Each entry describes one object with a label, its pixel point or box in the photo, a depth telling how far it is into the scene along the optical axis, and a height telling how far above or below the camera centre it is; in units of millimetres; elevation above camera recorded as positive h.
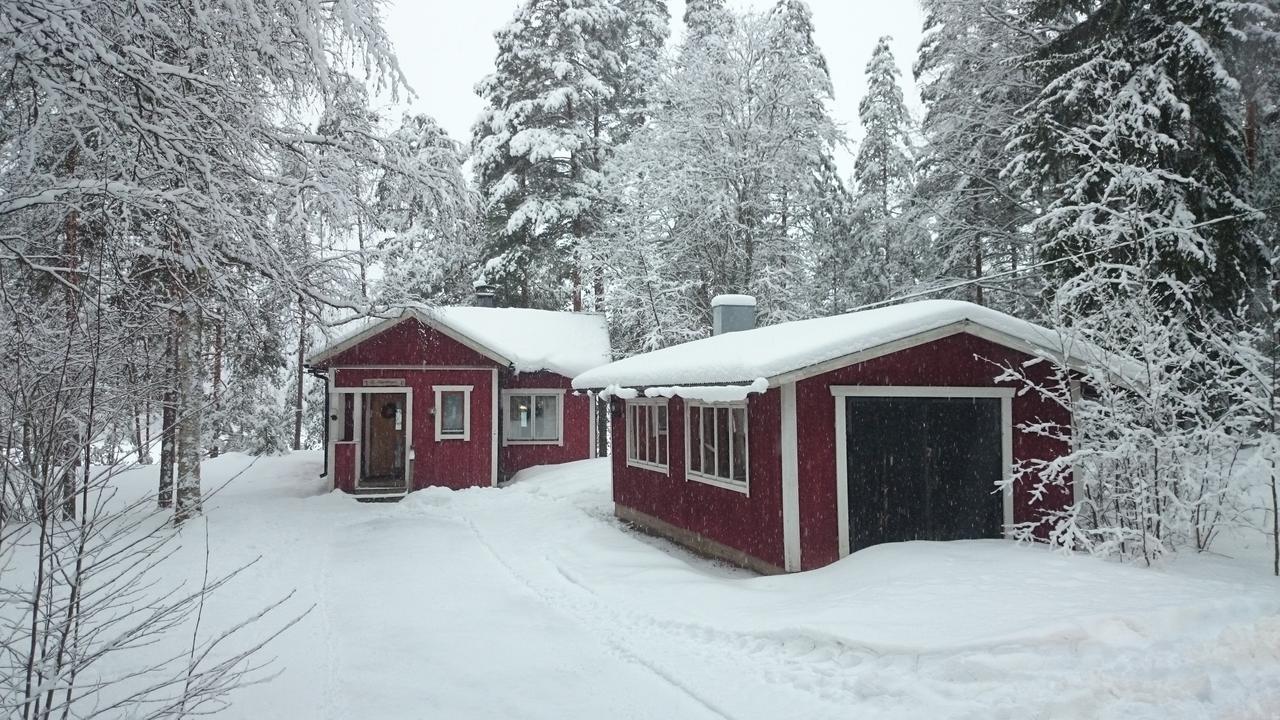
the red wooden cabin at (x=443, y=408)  17500 -49
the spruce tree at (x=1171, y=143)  11016 +3825
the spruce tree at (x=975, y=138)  16930 +6256
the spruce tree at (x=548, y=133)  26922 +9902
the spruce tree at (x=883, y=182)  24469 +8018
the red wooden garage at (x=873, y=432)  8977 -411
